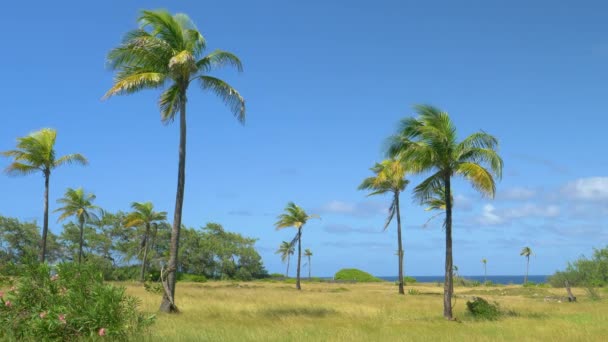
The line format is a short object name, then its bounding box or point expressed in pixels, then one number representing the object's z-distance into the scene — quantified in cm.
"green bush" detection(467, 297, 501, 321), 2139
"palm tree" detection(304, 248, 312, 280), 12294
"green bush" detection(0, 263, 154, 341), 1022
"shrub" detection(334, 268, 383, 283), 8494
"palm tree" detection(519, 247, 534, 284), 11204
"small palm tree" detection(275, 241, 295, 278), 9465
